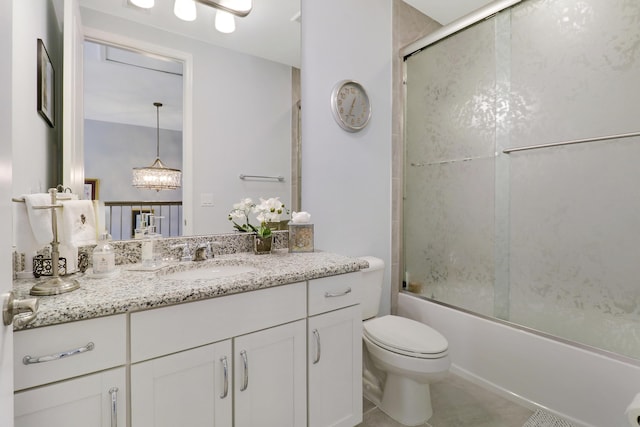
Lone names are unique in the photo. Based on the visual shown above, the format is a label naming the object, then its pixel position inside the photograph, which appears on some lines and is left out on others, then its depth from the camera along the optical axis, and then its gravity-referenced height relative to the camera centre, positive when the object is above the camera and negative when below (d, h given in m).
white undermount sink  1.34 -0.27
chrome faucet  1.49 -0.20
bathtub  1.43 -0.82
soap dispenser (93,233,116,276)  1.13 -0.18
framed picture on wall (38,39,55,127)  1.14 +0.47
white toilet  1.47 -0.74
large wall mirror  1.35 +0.50
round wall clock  1.98 +0.70
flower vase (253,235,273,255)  1.67 -0.18
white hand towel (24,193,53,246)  0.83 -0.02
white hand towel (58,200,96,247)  0.95 -0.04
